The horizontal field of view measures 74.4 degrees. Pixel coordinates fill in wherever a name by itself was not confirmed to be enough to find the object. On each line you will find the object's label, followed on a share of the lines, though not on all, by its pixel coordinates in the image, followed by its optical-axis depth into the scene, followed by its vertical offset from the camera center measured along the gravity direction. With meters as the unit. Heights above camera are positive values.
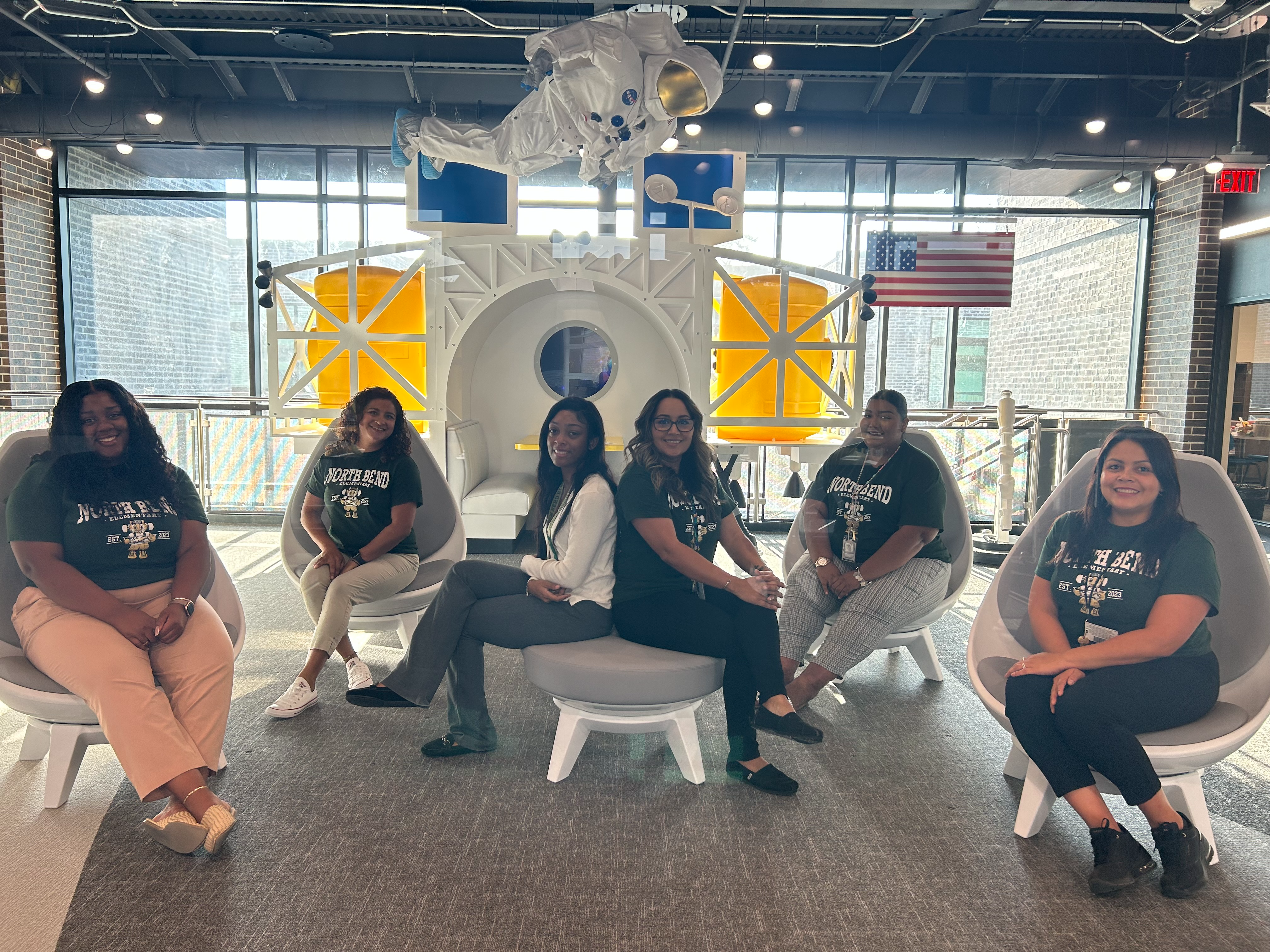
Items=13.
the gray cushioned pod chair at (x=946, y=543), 3.61 -0.72
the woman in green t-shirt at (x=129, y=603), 2.31 -0.69
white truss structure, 5.52 +0.61
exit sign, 7.29 +1.95
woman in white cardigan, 2.79 -0.70
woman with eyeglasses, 2.72 -0.65
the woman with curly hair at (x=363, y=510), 3.52 -0.55
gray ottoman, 2.61 -0.95
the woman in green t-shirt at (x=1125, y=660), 2.17 -0.72
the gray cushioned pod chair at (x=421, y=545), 3.64 -0.76
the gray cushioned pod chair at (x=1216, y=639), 2.23 -0.74
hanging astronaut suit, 3.44 +1.25
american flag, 7.59 +1.19
